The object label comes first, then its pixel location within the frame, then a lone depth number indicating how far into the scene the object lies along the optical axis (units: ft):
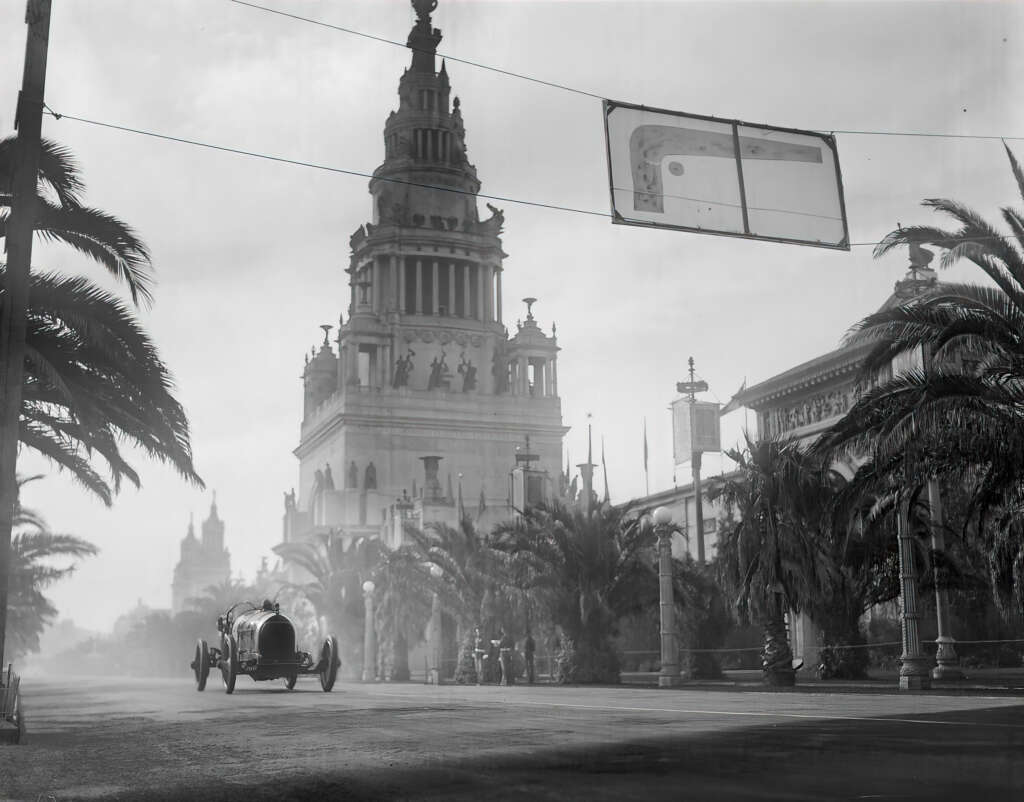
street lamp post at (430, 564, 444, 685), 136.59
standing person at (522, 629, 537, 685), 117.60
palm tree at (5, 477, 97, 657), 117.50
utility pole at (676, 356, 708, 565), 146.20
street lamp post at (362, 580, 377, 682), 142.51
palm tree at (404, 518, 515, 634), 122.83
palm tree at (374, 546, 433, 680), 149.18
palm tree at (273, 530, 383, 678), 167.02
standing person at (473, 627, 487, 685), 119.96
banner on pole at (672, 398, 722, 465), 171.22
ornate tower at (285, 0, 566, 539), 292.40
